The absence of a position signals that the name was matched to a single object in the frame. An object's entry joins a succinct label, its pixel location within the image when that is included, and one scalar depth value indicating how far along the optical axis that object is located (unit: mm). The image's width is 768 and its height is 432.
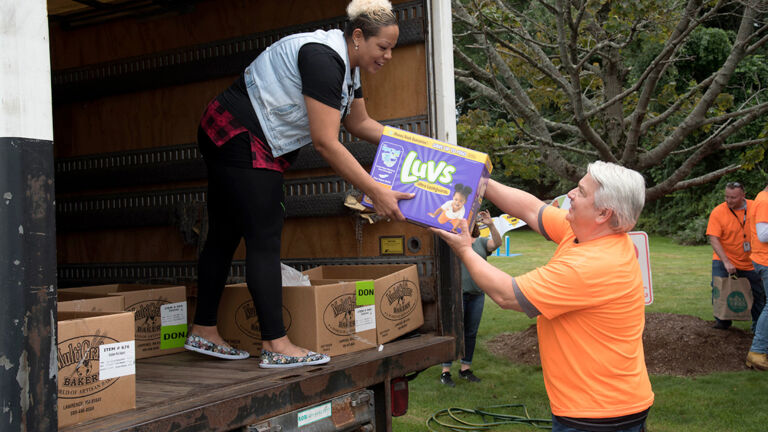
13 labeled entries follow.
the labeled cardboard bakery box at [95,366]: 2059
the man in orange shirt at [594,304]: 2389
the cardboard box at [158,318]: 3037
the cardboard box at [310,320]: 2807
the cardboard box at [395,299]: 3074
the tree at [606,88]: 6262
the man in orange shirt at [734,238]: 7738
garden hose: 5336
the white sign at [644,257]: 5477
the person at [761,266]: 6555
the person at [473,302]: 6389
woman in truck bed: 2605
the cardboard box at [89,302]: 2748
